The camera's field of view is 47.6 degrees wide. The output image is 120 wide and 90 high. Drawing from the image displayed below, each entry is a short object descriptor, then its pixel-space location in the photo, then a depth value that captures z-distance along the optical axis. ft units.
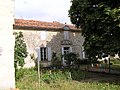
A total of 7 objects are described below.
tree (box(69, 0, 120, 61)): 28.02
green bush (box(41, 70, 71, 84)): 29.11
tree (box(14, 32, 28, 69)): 36.46
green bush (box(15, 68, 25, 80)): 28.84
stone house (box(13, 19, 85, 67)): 47.90
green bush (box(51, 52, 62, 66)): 50.66
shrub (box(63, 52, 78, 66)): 48.15
